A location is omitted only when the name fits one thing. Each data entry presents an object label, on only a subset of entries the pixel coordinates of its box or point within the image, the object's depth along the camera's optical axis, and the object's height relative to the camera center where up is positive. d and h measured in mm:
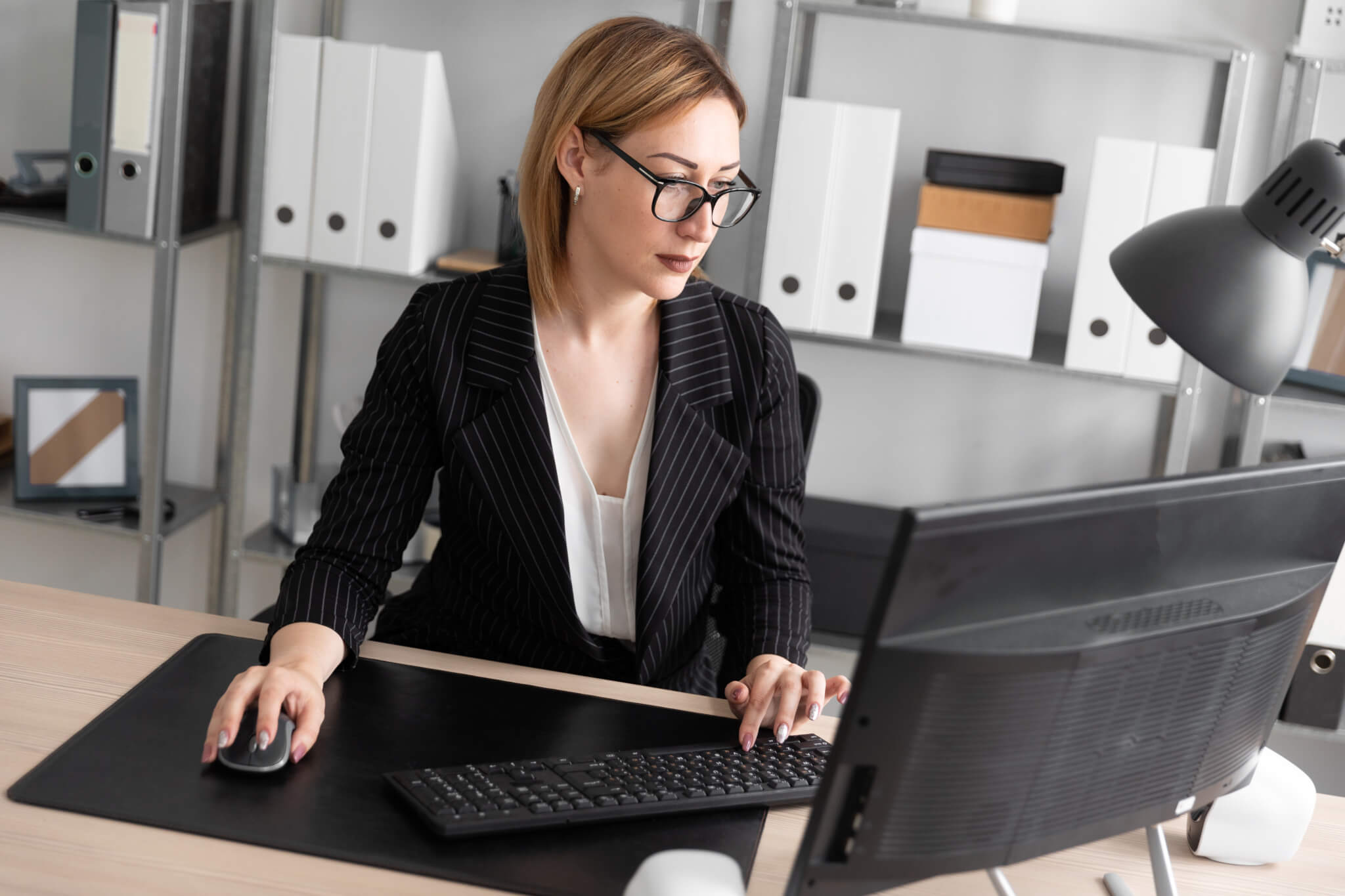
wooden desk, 900 -485
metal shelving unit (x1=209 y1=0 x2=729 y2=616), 2244 -298
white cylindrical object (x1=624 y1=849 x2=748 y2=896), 825 -422
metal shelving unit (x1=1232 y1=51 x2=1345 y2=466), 2092 +265
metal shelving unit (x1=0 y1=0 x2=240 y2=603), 2229 -269
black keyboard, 986 -462
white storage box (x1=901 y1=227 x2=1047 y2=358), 2102 -61
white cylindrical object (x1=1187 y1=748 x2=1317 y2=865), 1067 -445
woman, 1364 -241
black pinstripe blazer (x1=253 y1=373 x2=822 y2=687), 1672 -255
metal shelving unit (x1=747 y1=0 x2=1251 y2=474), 2057 +256
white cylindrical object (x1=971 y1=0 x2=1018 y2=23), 2102 +402
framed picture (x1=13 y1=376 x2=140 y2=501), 2514 -558
